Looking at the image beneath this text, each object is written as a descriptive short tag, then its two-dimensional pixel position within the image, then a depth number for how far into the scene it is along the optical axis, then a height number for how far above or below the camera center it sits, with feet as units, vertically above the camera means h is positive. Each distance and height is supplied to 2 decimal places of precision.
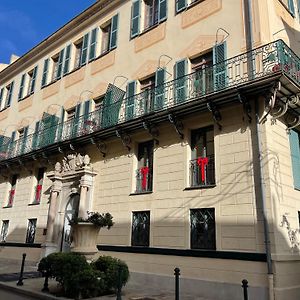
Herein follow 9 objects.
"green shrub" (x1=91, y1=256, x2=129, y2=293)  30.19 -1.45
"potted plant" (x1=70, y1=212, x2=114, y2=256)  32.78 +2.09
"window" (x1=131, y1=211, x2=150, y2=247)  39.71 +3.01
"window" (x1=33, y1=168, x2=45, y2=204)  59.12 +11.05
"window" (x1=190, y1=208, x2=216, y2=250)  33.94 +2.86
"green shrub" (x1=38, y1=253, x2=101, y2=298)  28.37 -1.90
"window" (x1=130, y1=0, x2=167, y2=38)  49.85 +34.71
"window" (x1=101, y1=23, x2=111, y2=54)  56.91 +35.89
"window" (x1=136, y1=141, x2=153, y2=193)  42.32 +10.75
